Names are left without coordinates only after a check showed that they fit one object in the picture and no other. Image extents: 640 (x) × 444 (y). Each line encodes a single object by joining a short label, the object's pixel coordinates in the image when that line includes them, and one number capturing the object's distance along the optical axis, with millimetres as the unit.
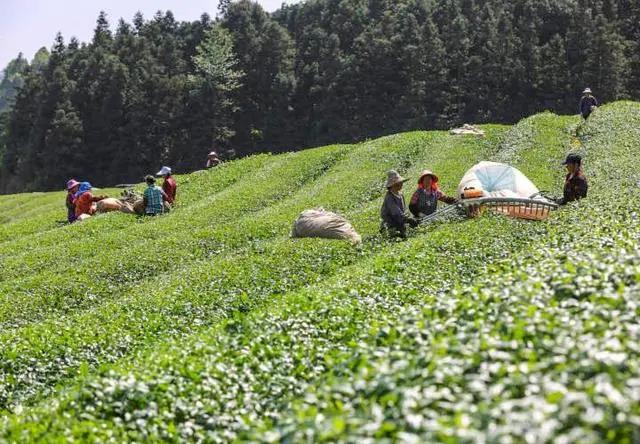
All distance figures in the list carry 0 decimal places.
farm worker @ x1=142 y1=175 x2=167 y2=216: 36562
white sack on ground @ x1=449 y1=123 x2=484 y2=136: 46062
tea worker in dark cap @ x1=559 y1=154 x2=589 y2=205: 20812
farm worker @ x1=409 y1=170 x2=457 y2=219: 22609
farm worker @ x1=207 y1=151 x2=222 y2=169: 52469
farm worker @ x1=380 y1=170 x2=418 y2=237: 21125
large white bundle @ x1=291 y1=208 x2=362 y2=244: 22516
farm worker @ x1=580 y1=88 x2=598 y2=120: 45656
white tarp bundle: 22625
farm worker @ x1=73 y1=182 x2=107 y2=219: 39156
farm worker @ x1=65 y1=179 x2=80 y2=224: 39156
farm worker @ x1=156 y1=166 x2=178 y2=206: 38594
